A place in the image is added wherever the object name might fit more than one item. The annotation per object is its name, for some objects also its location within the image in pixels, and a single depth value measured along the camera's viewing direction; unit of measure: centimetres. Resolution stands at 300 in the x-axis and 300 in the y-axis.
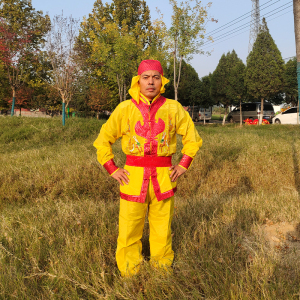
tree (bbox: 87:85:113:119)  2188
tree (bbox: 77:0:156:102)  1742
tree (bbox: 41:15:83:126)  1246
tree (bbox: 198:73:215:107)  2731
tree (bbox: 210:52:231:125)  2384
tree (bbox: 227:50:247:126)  2238
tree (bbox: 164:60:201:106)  2730
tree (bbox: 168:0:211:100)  1522
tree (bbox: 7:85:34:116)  2072
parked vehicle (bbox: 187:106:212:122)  3170
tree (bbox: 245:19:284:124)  2042
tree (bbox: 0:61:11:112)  1805
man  232
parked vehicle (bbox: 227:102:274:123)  2406
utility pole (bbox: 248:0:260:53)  2920
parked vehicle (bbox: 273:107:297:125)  1973
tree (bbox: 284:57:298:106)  2092
